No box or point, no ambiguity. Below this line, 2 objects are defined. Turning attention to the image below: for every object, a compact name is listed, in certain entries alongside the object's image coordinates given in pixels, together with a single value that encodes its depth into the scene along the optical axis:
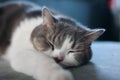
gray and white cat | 0.50
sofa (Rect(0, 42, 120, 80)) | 0.52
